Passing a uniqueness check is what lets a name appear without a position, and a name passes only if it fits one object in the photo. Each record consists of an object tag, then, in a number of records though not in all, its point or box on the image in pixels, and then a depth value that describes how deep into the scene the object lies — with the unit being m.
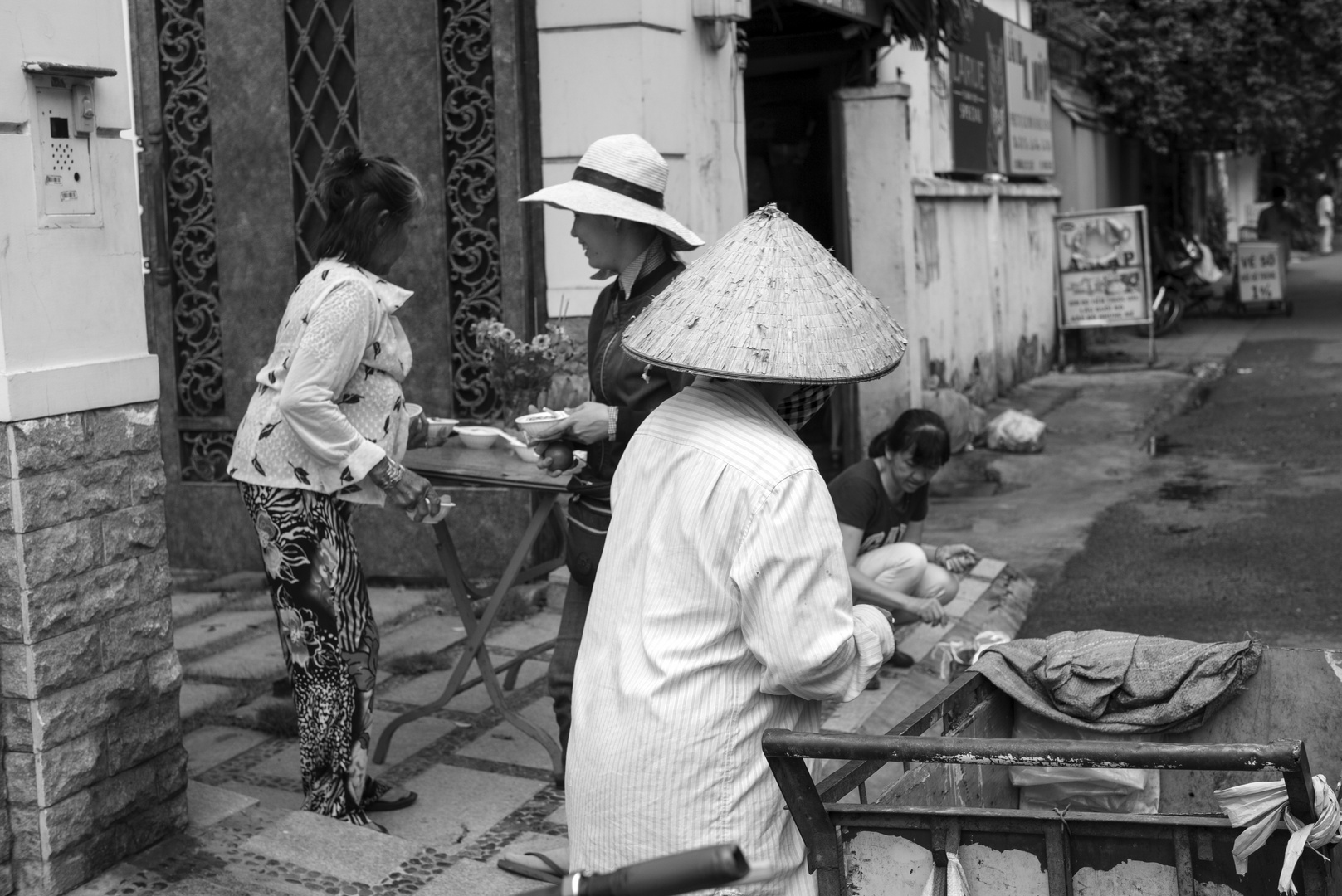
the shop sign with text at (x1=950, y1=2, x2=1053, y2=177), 13.38
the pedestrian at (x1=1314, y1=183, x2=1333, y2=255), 41.81
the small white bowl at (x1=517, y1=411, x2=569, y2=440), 4.02
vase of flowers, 4.85
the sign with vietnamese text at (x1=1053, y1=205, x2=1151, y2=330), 15.18
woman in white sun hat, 3.84
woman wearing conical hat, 2.28
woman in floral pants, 3.91
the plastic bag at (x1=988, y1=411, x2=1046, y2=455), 11.09
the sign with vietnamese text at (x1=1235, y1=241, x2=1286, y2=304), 21.31
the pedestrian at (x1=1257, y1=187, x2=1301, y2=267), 22.44
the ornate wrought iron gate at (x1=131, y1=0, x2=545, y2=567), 6.53
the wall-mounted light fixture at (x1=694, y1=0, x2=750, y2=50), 6.75
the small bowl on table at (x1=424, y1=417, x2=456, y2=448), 4.77
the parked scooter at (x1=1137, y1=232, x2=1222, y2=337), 19.72
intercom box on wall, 3.44
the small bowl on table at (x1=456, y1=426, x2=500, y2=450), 4.81
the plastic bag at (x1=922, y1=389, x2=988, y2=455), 10.27
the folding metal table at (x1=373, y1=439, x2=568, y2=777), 4.55
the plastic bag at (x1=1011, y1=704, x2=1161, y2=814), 3.70
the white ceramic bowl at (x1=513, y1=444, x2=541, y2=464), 4.62
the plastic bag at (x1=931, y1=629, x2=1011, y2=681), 4.47
